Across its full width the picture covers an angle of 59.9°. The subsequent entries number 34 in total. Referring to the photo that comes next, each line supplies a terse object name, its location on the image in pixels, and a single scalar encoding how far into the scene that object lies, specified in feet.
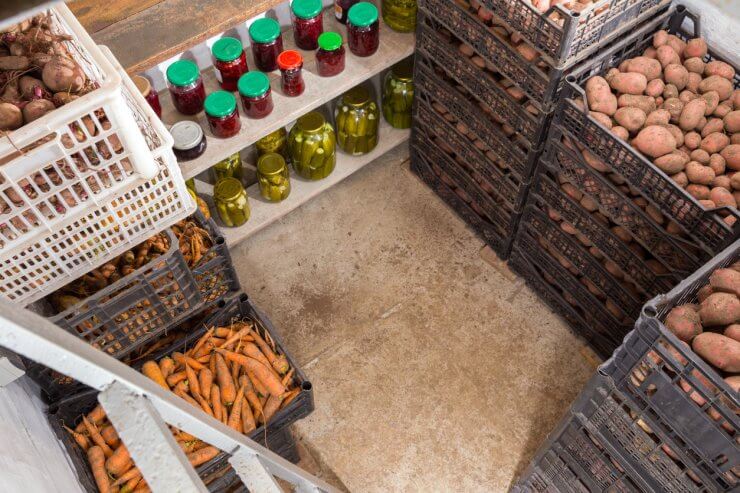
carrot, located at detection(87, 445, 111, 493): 6.57
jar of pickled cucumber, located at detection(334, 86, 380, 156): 9.04
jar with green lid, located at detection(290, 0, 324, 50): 7.68
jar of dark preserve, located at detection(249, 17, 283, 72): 7.57
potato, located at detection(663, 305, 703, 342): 4.87
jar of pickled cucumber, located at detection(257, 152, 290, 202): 8.65
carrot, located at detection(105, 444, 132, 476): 6.66
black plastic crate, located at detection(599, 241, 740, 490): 4.27
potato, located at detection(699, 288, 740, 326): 4.86
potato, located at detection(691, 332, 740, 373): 4.61
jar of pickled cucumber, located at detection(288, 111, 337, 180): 8.75
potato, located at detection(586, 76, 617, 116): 6.41
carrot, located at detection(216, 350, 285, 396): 7.10
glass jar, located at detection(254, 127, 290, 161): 8.84
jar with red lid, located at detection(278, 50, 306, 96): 7.50
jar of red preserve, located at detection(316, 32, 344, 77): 7.67
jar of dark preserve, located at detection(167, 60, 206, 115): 7.19
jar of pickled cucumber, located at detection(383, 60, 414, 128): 9.25
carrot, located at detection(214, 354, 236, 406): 7.25
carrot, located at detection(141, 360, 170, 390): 7.14
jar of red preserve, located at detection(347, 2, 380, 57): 7.79
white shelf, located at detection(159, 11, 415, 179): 7.49
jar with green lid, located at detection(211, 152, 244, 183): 8.56
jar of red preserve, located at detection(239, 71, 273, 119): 7.32
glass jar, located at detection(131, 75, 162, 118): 6.91
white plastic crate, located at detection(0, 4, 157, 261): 4.71
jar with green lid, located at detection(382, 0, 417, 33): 8.26
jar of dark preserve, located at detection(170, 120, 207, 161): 7.20
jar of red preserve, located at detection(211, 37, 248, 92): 7.45
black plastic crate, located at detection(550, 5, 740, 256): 5.73
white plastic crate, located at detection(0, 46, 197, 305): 5.69
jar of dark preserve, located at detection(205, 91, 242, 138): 7.19
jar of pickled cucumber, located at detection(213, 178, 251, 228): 8.38
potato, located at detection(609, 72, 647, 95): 6.55
